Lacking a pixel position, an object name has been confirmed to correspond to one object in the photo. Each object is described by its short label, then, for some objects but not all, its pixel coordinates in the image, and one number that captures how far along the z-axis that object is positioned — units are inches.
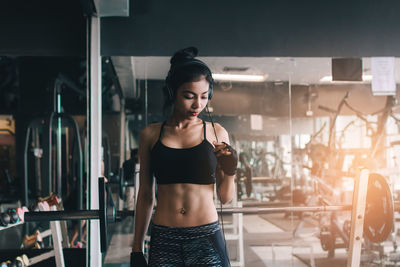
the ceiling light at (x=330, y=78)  142.5
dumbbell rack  99.7
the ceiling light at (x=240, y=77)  154.7
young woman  57.4
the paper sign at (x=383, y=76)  132.4
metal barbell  68.4
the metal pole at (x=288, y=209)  84.5
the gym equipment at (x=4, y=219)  85.0
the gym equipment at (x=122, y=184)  157.3
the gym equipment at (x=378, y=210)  79.5
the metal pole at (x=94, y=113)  120.2
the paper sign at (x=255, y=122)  175.8
